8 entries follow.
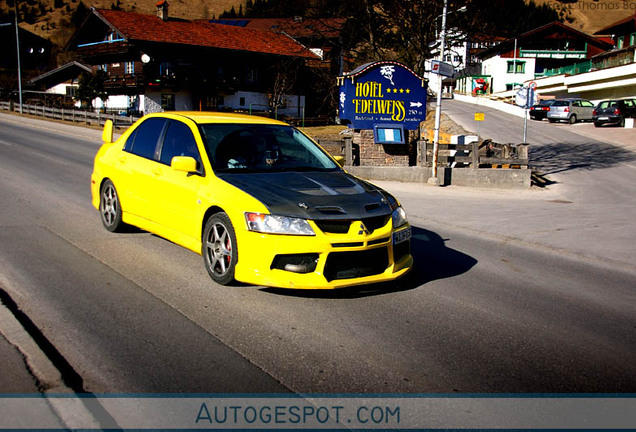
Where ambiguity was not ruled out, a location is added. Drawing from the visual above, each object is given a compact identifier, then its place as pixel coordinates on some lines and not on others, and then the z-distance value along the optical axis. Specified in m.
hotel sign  17.02
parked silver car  44.84
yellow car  5.50
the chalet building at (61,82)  61.19
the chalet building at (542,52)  81.44
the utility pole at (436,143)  16.09
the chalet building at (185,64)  49.69
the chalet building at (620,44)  52.44
